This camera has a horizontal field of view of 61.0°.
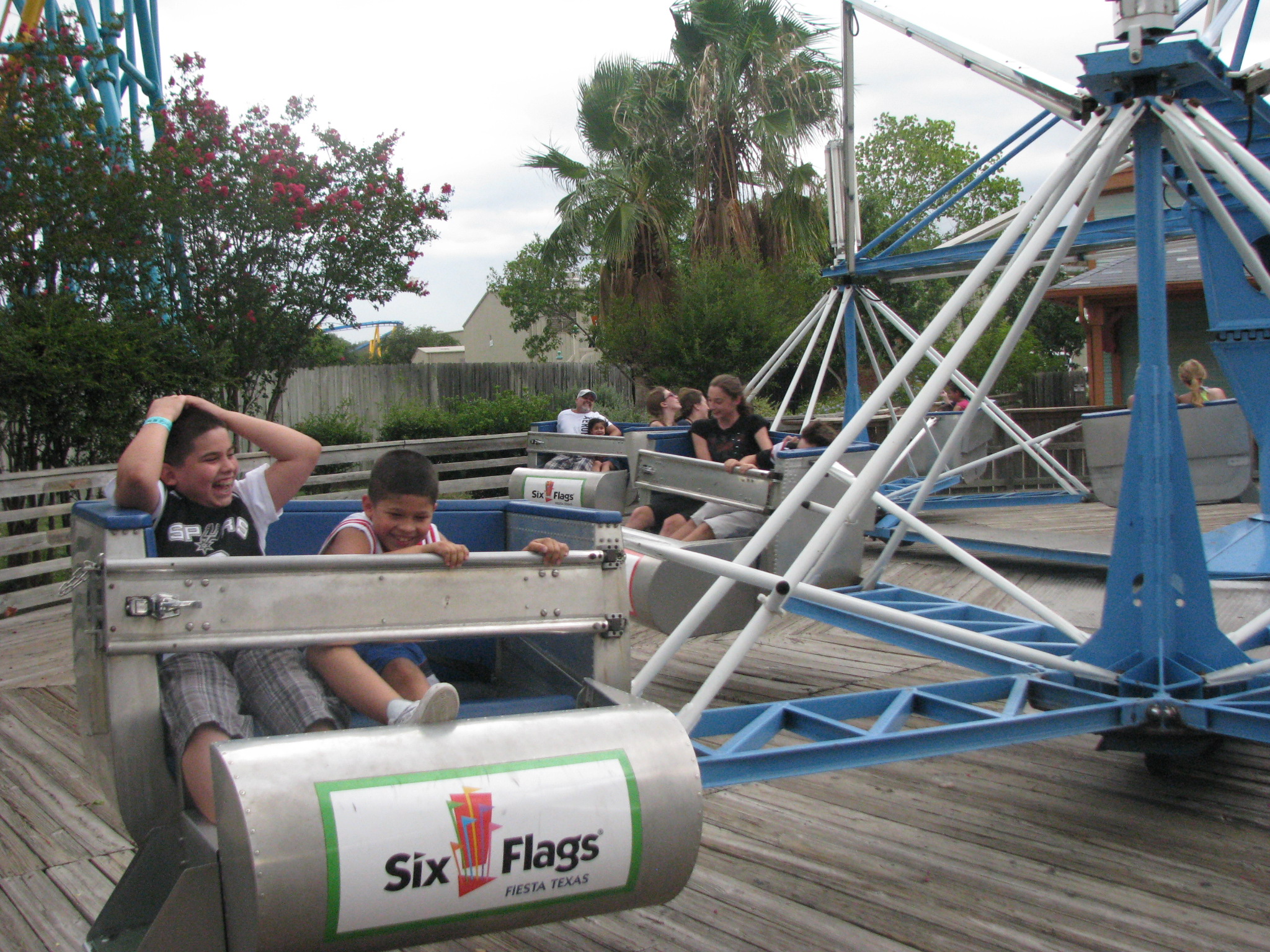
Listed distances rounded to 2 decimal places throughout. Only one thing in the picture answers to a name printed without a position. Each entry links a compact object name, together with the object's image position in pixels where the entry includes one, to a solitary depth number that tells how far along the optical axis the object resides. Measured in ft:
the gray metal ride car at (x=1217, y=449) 24.70
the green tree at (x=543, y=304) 129.80
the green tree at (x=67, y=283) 26.76
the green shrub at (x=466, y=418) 42.16
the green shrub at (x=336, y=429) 40.93
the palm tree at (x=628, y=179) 66.54
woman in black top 20.15
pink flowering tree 33.71
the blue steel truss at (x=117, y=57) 32.99
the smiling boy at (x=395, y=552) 8.40
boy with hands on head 8.05
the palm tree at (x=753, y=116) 66.33
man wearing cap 31.22
